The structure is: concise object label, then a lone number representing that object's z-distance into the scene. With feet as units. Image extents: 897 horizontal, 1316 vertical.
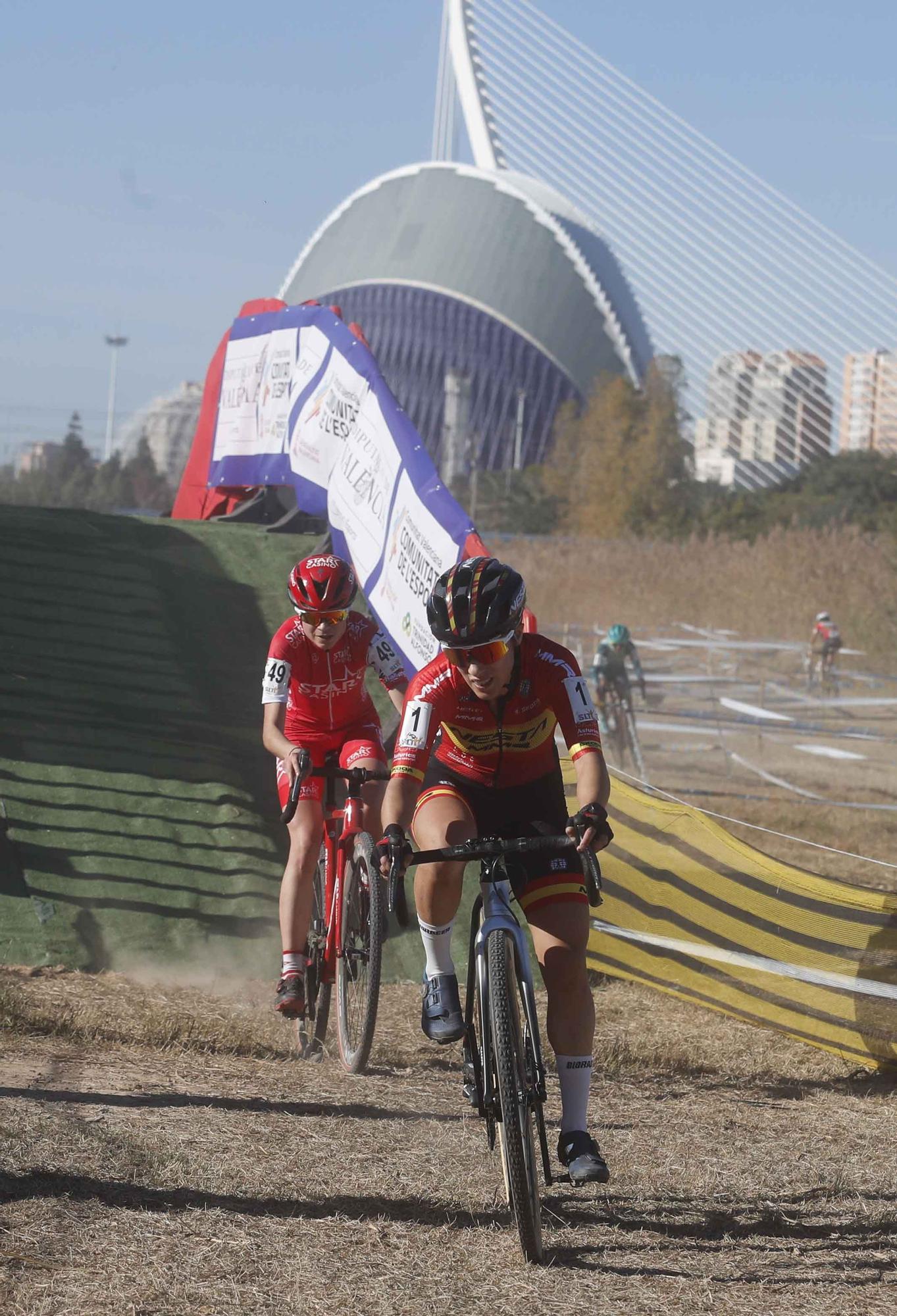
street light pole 367.66
